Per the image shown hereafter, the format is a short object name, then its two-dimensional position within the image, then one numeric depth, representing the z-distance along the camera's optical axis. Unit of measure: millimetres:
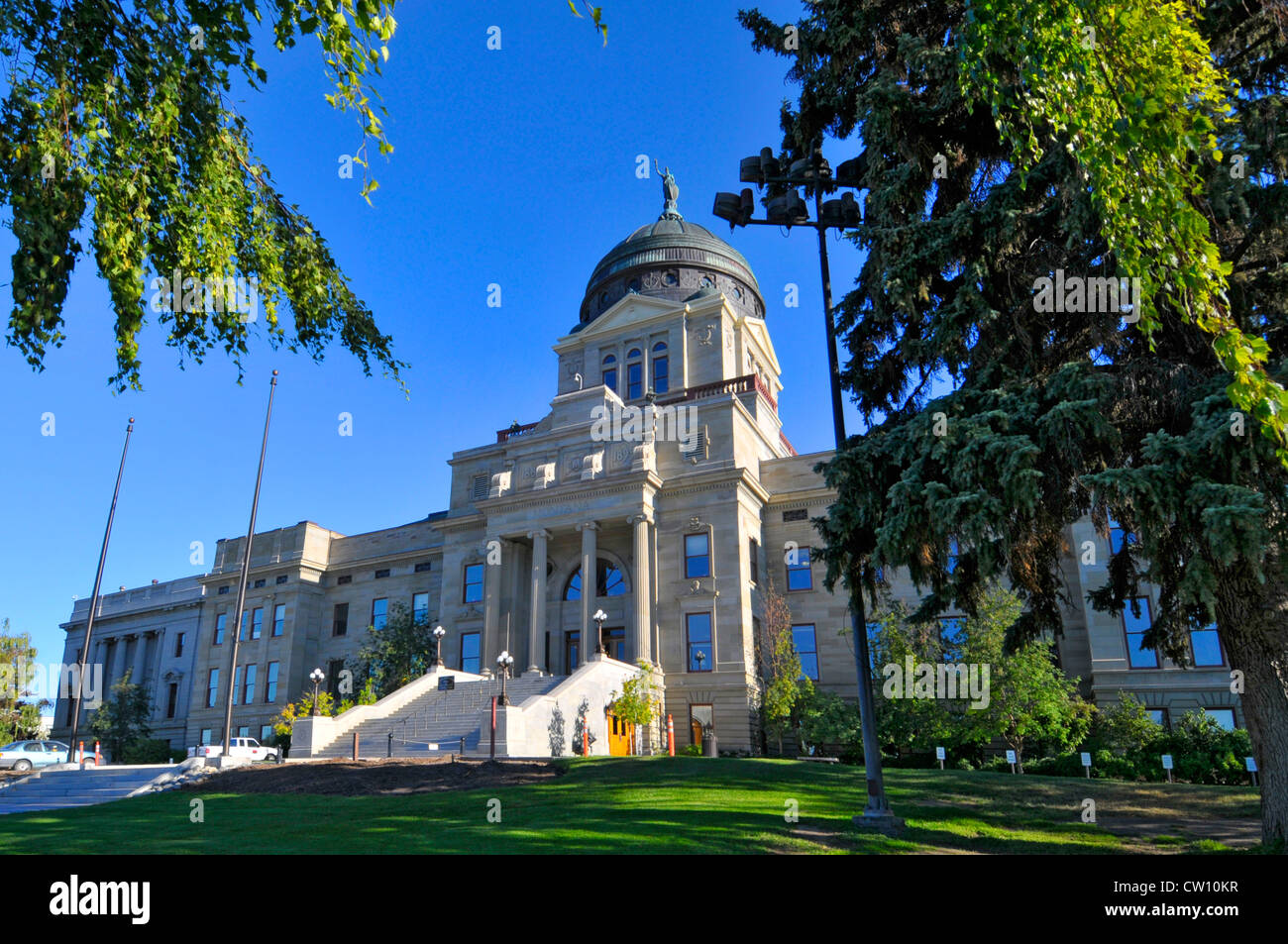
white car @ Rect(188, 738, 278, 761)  30792
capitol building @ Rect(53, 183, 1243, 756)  31812
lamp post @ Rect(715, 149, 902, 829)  12133
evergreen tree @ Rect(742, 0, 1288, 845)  9711
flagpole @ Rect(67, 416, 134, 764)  33062
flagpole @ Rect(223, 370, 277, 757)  29130
